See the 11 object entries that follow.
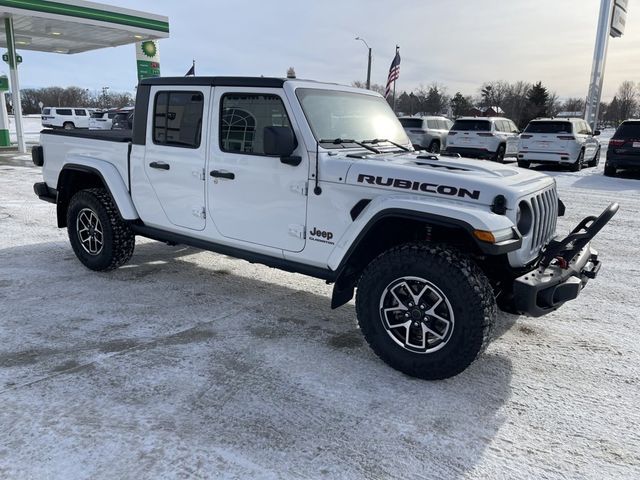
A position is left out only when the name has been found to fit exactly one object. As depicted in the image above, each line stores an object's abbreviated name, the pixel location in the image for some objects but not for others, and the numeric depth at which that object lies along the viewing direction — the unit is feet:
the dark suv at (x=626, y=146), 44.42
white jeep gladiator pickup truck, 10.09
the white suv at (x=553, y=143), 50.30
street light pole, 104.65
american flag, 79.61
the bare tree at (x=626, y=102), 251.60
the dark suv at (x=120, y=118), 76.47
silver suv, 60.95
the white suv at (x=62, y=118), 120.16
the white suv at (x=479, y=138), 55.21
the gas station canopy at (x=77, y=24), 55.26
